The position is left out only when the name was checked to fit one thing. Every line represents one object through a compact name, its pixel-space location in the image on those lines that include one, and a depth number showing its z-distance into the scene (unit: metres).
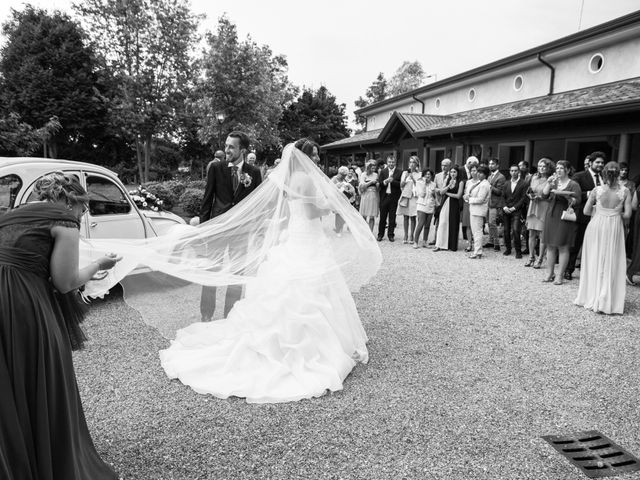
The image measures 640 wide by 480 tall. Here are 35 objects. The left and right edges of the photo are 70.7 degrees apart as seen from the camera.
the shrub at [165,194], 19.00
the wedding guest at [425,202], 11.34
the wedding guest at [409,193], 11.98
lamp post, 25.61
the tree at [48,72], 28.91
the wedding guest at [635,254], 7.51
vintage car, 5.35
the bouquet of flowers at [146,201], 8.88
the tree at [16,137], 8.16
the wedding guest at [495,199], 10.71
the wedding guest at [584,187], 8.00
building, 12.06
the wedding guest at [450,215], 10.84
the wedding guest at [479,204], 10.05
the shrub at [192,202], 17.56
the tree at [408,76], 60.03
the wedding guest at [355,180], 13.05
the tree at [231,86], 26.12
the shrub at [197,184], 23.58
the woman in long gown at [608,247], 6.15
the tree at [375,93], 68.87
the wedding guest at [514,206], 9.99
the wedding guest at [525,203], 9.99
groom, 5.10
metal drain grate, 2.91
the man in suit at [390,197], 12.53
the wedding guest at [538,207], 8.86
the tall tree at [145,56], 25.20
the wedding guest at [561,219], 7.34
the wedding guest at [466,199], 10.29
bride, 3.97
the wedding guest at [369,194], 12.72
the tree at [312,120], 59.25
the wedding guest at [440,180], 11.41
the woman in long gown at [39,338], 2.11
